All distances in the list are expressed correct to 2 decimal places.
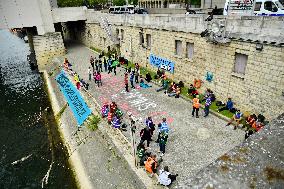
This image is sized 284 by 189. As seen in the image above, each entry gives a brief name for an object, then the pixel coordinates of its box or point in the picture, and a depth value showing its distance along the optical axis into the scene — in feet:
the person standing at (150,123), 53.11
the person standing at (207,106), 61.45
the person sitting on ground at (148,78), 88.19
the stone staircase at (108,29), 120.12
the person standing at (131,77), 83.12
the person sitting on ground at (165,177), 40.70
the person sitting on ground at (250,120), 54.95
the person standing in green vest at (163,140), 48.44
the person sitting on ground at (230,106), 63.57
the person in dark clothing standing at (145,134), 49.73
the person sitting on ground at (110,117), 61.36
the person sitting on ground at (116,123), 58.13
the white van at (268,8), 63.87
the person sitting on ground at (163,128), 49.73
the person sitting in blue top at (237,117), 56.92
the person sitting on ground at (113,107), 63.00
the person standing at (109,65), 99.37
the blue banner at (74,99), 74.23
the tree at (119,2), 250.94
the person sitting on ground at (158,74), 87.21
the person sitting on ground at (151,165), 43.91
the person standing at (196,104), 60.82
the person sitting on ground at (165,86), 80.75
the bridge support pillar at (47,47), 138.10
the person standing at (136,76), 87.07
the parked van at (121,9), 131.80
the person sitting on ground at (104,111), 65.36
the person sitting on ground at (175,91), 75.10
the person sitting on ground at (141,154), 46.44
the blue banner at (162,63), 85.23
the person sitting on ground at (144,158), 46.42
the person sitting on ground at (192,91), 73.05
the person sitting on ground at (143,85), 84.74
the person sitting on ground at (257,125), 52.86
